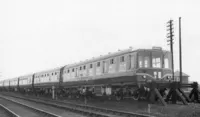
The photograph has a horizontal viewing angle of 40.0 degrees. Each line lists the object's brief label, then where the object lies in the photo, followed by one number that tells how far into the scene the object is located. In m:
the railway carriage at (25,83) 43.75
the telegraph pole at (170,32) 36.66
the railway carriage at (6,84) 65.31
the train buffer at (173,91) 15.61
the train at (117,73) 16.50
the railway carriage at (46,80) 31.31
